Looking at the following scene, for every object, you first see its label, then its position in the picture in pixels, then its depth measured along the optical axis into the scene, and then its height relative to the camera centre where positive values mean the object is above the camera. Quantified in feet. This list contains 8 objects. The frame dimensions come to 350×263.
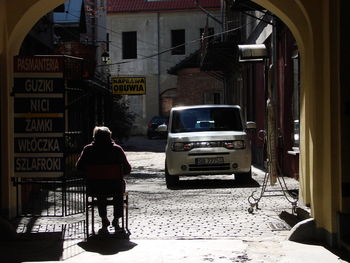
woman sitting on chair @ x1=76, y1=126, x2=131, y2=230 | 41.81 -1.29
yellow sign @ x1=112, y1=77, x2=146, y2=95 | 134.85 +5.74
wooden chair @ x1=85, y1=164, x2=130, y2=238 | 41.63 -2.02
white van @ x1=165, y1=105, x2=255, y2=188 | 72.70 -1.77
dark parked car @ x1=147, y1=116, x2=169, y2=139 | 223.33 +0.79
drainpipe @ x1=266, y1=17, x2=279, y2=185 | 53.42 -0.61
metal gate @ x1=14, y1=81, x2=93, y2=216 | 48.69 -4.06
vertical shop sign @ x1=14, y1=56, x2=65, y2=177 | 44.95 +0.27
